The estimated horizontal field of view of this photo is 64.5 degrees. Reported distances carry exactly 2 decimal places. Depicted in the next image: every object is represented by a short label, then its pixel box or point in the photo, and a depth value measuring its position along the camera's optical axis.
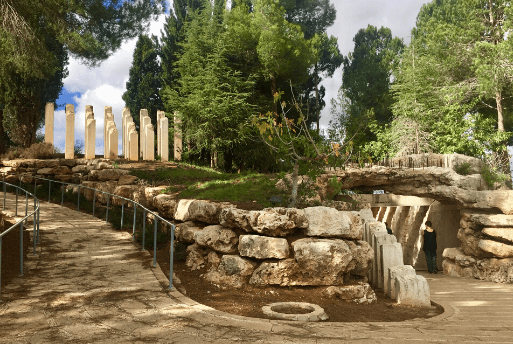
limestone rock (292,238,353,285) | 6.25
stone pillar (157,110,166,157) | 15.61
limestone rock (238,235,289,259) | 6.29
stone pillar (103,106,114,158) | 15.10
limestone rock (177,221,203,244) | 7.49
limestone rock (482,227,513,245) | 10.58
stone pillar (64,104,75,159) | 14.31
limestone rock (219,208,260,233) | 6.48
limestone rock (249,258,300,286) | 6.27
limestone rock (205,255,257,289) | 6.35
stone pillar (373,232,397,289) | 7.61
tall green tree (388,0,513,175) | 17.62
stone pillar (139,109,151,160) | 15.34
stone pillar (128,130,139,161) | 14.62
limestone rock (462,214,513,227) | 10.67
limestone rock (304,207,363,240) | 6.53
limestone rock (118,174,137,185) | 11.78
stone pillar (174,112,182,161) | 16.53
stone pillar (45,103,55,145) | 14.39
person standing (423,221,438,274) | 12.19
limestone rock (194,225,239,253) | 6.71
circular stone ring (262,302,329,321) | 4.95
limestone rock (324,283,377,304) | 6.23
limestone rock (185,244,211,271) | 7.04
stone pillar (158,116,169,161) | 15.02
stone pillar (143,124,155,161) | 14.83
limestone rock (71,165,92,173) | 13.34
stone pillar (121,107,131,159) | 15.39
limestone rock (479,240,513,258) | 10.62
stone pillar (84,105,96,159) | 14.28
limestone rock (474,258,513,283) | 10.55
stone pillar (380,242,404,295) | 7.44
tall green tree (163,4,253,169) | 15.84
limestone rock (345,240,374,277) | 6.79
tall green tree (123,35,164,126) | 24.75
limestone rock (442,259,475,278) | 11.44
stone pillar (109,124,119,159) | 14.56
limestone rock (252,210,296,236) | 6.36
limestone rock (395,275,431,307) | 6.46
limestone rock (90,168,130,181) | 12.23
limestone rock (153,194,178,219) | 8.59
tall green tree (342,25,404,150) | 27.66
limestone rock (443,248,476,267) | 11.45
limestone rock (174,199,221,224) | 7.25
